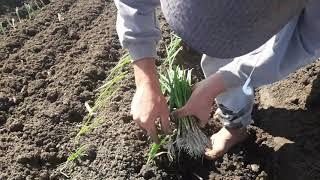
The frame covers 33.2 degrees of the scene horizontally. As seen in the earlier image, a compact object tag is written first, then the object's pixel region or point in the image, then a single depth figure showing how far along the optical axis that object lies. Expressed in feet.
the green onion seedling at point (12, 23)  11.18
